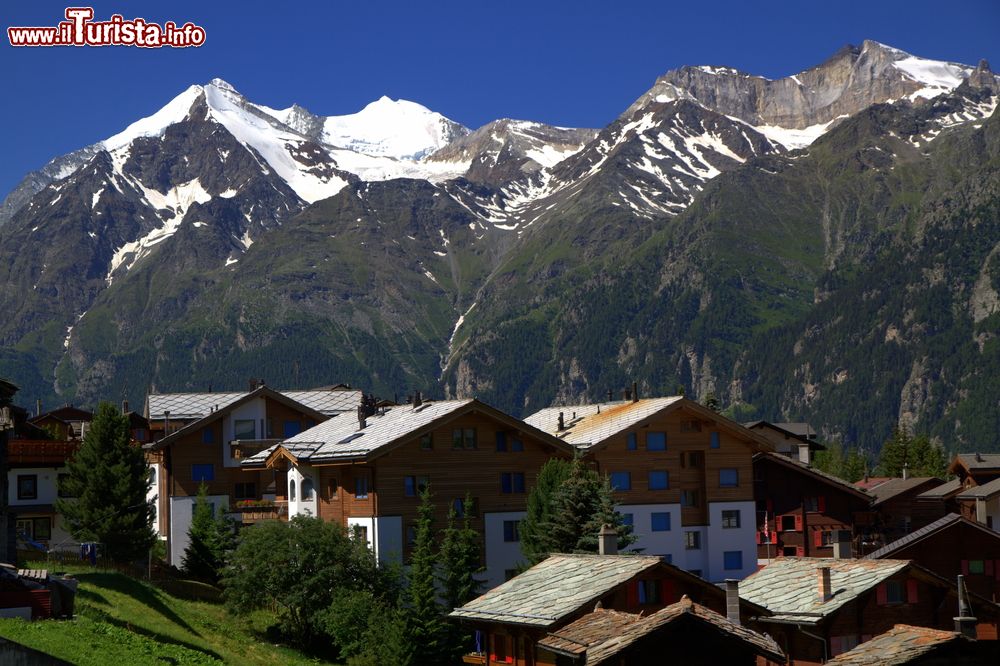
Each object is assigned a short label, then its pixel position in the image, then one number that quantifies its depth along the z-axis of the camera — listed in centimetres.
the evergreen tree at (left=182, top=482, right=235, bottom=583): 8281
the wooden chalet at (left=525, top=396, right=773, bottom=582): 9012
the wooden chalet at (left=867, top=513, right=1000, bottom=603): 7856
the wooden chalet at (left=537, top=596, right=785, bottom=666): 4188
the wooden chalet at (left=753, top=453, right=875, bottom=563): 10550
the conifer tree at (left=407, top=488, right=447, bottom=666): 6366
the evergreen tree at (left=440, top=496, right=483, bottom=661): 7106
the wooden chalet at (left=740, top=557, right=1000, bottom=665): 5547
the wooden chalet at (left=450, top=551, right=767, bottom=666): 5031
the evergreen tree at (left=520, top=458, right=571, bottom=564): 7500
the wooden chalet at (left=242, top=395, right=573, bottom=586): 7981
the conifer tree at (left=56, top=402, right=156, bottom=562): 7931
